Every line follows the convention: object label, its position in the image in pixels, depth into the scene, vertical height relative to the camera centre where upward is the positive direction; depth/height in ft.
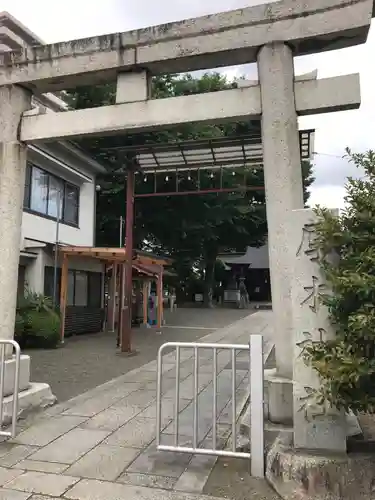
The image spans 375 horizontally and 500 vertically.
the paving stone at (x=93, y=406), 18.61 -4.16
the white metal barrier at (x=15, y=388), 14.38 -2.47
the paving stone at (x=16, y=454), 13.30 -4.39
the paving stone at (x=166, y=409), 18.34 -4.26
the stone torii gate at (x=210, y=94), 15.35 +8.09
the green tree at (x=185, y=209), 56.59 +16.93
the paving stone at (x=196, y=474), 11.83 -4.62
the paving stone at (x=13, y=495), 11.09 -4.56
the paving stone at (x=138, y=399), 20.21 -4.17
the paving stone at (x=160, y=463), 12.91 -4.57
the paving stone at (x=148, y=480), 11.99 -4.63
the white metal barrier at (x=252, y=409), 12.34 -2.81
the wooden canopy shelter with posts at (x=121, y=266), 36.32 +4.93
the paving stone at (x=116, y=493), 11.23 -4.63
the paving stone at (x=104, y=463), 12.60 -4.51
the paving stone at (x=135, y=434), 15.15 -4.40
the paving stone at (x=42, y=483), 11.53 -4.53
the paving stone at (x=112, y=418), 16.93 -4.27
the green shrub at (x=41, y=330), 37.04 -1.53
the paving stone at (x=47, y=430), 15.11 -4.27
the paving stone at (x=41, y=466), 12.78 -4.46
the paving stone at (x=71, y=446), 13.67 -4.38
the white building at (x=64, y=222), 42.22 +9.26
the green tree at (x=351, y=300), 10.11 +0.18
